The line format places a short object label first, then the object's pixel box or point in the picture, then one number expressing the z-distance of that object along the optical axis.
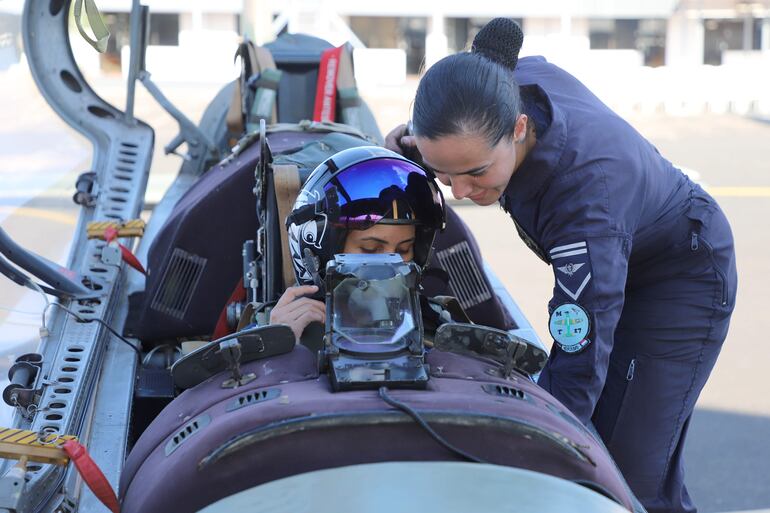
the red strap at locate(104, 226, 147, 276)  6.69
